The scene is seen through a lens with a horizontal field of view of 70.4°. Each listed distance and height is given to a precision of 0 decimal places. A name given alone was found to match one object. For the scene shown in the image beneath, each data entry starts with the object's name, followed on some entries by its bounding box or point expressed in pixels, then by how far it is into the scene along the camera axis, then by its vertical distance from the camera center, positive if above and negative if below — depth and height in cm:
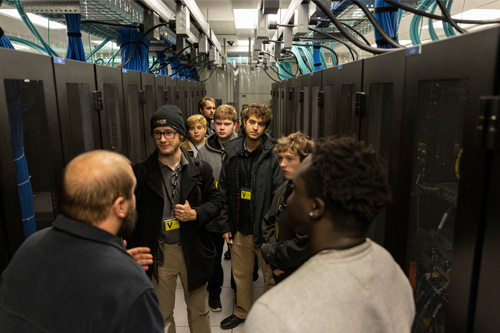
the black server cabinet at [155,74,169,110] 288 +14
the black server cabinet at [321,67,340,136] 173 +0
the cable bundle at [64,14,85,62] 189 +38
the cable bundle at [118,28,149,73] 302 +49
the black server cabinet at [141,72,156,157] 246 +4
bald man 78 -37
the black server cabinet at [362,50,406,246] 103 -5
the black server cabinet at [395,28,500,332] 70 -17
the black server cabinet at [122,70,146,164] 206 -5
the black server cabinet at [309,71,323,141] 205 -1
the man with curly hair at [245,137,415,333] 62 -30
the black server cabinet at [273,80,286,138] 435 -6
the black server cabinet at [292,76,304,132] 293 +1
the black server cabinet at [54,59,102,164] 127 +0
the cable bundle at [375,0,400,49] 153 +36
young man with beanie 173 -52
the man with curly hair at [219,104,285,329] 215 -51
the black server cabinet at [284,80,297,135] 346 -3
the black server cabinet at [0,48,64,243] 99 -9
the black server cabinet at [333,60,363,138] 136 +5
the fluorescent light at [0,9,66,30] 357 +104
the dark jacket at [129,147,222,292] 173 -52
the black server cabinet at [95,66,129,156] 162 -1
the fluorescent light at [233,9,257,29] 618 +166
